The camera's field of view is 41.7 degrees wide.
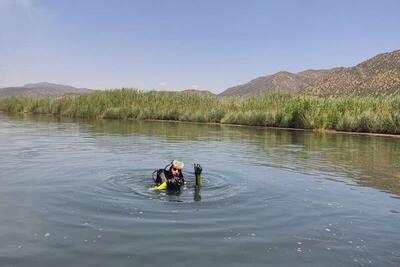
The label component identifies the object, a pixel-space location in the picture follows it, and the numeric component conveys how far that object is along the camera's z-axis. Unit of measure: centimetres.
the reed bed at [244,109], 3822
